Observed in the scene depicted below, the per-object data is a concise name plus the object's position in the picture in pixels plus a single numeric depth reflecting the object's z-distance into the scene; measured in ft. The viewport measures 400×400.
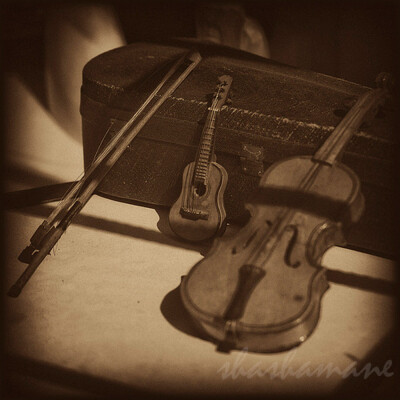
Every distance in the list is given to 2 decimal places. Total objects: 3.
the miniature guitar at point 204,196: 6.00
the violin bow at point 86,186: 5.36
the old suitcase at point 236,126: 5.87
